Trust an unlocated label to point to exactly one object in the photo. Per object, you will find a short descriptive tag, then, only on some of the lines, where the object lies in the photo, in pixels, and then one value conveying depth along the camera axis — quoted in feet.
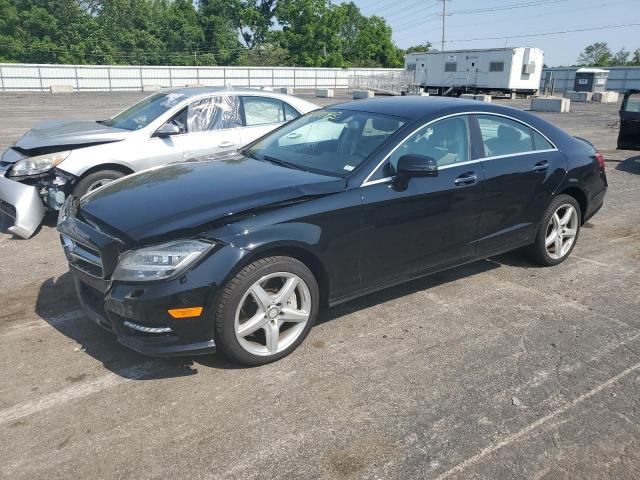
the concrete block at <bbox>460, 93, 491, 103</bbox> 92.79
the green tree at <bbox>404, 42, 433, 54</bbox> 293.41
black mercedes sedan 10.25
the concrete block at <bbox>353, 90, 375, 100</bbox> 105.21
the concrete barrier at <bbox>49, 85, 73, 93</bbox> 119.24
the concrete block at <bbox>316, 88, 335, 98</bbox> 114.93
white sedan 19.26
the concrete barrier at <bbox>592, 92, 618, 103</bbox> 112.68
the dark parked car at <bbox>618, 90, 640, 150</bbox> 33.19
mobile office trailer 114.73
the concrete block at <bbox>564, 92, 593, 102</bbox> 114.73
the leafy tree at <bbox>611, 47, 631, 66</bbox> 267.68
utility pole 243.19
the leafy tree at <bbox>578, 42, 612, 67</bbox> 292.28
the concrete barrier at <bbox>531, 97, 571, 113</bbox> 85.40
